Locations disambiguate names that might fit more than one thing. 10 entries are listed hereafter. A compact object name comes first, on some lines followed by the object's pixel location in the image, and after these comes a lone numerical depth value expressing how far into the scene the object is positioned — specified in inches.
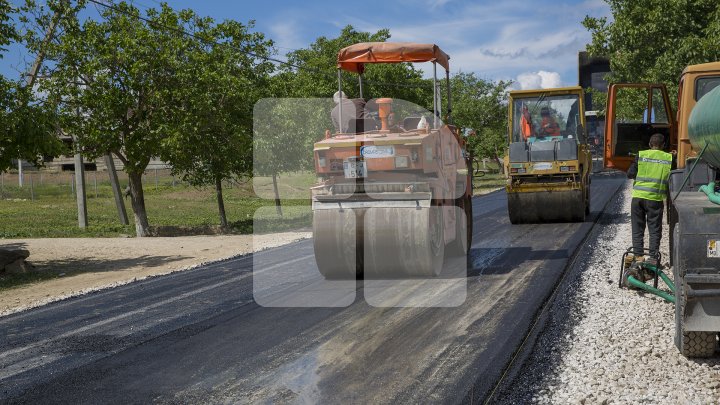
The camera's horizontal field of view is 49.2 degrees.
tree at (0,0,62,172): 544.7
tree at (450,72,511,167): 1862.9
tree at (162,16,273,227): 820.6
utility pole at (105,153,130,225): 924.0
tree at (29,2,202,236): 802.2
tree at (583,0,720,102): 839.1
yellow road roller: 694.5
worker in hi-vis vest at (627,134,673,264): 396.8
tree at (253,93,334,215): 1002.1
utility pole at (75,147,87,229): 901.2
